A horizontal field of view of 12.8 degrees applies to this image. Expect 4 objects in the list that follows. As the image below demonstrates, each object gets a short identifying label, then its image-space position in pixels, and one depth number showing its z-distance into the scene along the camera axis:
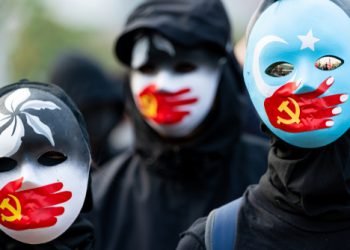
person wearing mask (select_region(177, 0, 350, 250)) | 5.16
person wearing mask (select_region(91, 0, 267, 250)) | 7.25
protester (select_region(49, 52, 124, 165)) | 10.00
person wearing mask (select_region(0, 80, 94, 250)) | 5.19
